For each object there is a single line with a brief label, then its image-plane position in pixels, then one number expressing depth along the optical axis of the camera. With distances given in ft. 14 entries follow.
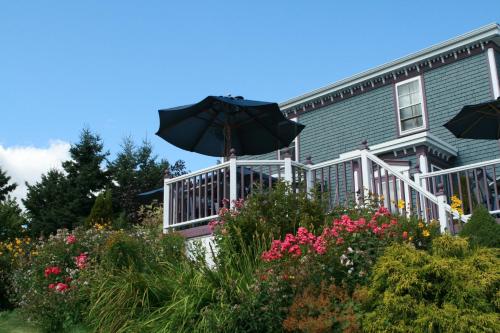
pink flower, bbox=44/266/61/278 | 22.59
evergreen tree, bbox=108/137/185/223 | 73.67
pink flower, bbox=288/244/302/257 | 16.38
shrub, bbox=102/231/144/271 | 21.16
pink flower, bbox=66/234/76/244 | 24.21
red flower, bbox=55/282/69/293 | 20.77
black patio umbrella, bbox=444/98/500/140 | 32.24
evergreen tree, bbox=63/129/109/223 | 67.00
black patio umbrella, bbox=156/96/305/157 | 29.55
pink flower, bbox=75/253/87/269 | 21.88
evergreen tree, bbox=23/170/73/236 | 64.39
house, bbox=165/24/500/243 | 29.35
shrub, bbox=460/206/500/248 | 19.76
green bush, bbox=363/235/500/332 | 12.73
